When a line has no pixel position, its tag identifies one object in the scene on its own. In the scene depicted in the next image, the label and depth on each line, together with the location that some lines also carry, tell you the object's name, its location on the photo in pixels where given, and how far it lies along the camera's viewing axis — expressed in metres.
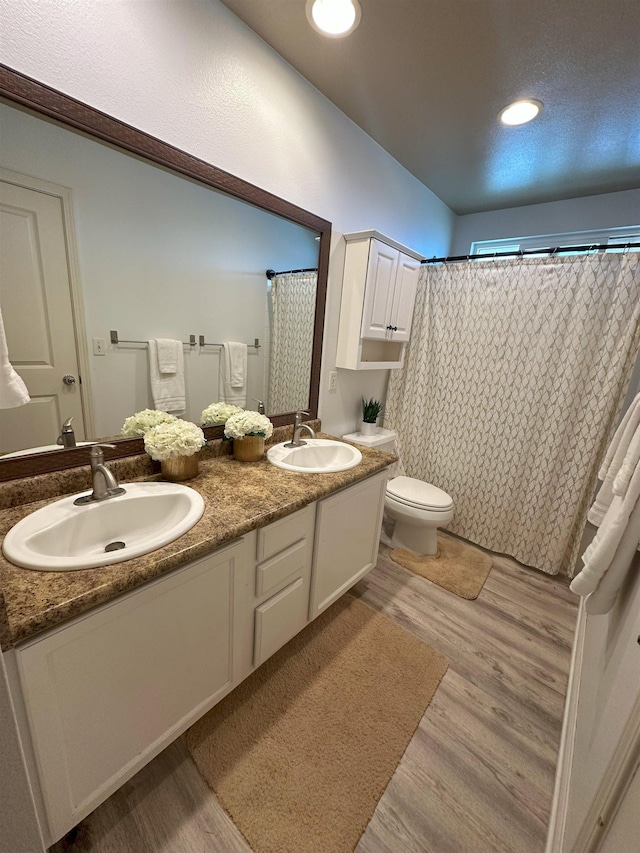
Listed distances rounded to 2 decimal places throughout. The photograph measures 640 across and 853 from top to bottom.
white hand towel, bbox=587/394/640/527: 1.13
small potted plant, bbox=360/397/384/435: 2.25
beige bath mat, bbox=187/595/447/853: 0.98
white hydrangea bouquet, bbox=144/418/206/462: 1.12
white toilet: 2.03
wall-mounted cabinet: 1.77
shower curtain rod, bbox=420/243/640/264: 1.70
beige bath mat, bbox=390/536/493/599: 1.96
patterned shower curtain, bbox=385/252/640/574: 1.80
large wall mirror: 0.91
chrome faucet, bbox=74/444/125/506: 1.01
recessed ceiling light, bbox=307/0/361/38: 1.10
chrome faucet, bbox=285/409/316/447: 1.65
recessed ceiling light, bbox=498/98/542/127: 1.46
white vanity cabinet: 0.71
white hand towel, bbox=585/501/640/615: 0.88
